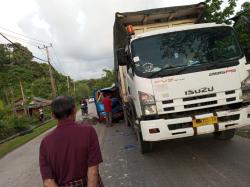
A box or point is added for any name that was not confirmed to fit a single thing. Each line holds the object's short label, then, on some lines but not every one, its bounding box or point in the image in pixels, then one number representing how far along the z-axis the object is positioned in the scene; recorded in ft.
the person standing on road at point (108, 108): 30.86
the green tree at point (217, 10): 18.08
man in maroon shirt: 5.23
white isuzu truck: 12.11
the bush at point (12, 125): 42.05
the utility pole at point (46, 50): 82.68
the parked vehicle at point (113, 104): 32.75
